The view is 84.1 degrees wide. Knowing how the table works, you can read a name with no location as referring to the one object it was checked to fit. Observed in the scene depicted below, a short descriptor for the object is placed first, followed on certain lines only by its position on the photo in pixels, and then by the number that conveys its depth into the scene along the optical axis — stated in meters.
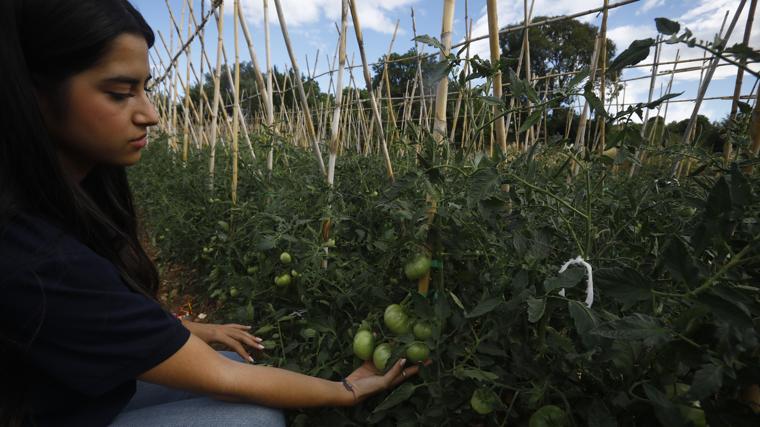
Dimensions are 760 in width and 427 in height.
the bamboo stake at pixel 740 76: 1.22
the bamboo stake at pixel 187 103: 3.43
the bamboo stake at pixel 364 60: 1.24
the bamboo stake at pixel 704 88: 1.48
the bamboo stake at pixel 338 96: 1.53
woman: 0.70
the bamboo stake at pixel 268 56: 2.35
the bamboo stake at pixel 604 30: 1.61
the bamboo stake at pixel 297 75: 1.63
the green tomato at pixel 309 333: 1.08
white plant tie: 0.62
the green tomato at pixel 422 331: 0.88
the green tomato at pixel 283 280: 1.30
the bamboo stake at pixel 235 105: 2.15
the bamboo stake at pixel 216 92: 2.48
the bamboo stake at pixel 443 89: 0.95
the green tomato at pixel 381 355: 0.92
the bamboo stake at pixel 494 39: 0.99
